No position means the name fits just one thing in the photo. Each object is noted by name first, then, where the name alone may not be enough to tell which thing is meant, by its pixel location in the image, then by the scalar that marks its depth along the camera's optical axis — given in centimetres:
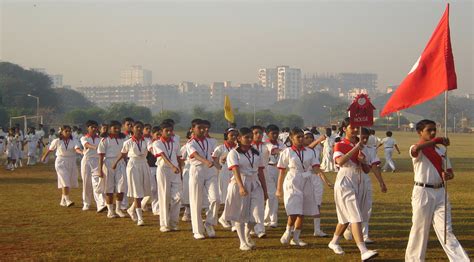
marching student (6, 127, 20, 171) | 3442
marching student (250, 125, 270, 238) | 1432
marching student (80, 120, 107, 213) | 1784
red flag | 956
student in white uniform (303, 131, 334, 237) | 1315
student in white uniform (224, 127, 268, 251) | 1169
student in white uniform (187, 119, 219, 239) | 1297
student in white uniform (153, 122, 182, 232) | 1386
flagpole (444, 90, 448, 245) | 937
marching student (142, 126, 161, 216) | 1555
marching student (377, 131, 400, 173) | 3118
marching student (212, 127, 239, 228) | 1323
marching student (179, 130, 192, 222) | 1505
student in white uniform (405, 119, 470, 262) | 970
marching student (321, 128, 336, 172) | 3288
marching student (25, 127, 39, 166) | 3756
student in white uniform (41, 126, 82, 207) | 1867
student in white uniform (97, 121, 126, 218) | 1627
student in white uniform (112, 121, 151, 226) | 1508
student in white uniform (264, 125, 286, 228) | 1437
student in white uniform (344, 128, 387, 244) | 1109
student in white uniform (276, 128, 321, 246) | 1198
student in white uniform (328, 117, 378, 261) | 1053
